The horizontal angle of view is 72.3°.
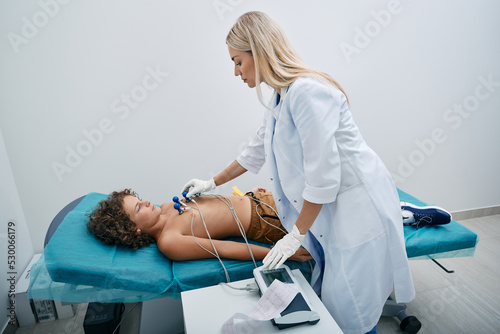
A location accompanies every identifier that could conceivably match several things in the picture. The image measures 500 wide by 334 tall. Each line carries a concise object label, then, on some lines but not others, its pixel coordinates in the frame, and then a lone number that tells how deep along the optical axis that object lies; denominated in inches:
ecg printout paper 40.9
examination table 51.5
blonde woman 44.9
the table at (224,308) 41.1
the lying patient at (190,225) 58.6
